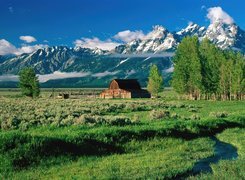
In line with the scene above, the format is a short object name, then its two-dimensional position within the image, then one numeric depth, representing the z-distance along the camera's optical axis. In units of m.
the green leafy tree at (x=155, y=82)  121.88
